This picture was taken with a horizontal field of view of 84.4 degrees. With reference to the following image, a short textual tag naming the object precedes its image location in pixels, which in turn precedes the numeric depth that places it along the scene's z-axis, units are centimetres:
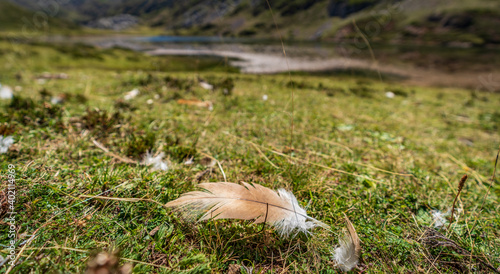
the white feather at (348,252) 22
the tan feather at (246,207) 23
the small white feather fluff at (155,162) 31
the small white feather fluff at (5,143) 30
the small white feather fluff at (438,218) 27
